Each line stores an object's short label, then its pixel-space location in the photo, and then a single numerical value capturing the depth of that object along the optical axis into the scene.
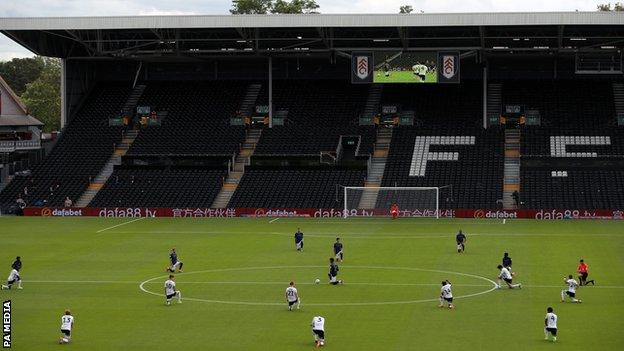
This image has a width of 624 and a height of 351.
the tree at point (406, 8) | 172.25
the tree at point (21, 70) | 196.50
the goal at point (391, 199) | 88.44
